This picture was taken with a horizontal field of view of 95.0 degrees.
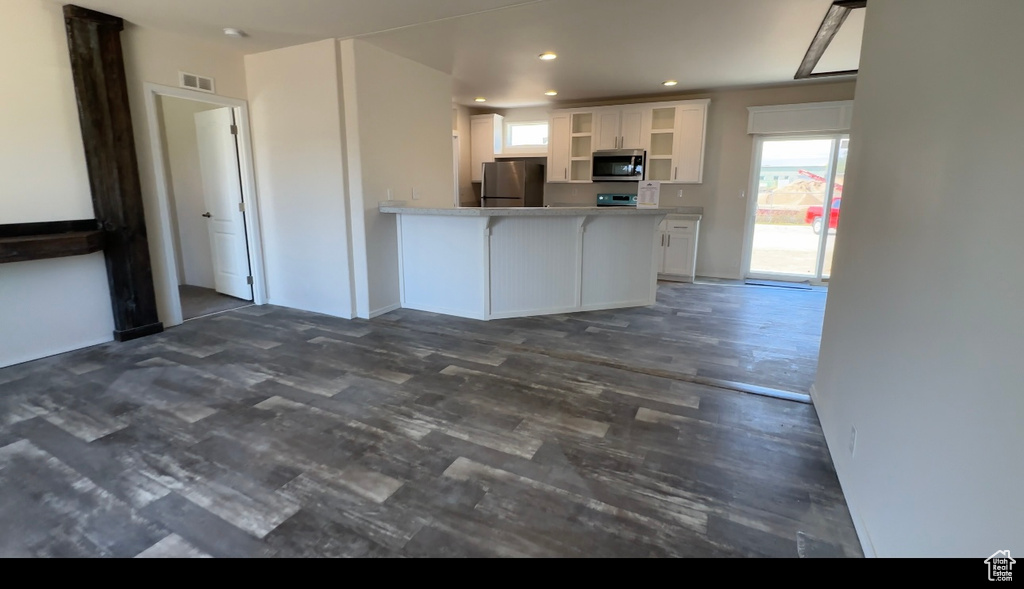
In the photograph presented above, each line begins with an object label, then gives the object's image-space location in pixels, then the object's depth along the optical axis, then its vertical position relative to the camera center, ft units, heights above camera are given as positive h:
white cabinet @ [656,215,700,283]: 21.42 -2.18
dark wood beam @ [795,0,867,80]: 10.89 +4.53
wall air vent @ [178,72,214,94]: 13.99 +3.42
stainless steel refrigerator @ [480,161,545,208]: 24.12 +0.77
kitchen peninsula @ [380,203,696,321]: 14.96 -1.96
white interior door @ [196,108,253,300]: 16.37 -0.10
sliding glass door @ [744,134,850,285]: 20.36 -0.26
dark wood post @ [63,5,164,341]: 11.80 +0.89
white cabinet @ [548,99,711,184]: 21.33 +2.94
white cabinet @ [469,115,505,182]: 24.90 +3.23
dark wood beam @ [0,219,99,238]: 11.09 -0.78
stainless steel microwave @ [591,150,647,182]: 22.04 +1.58
